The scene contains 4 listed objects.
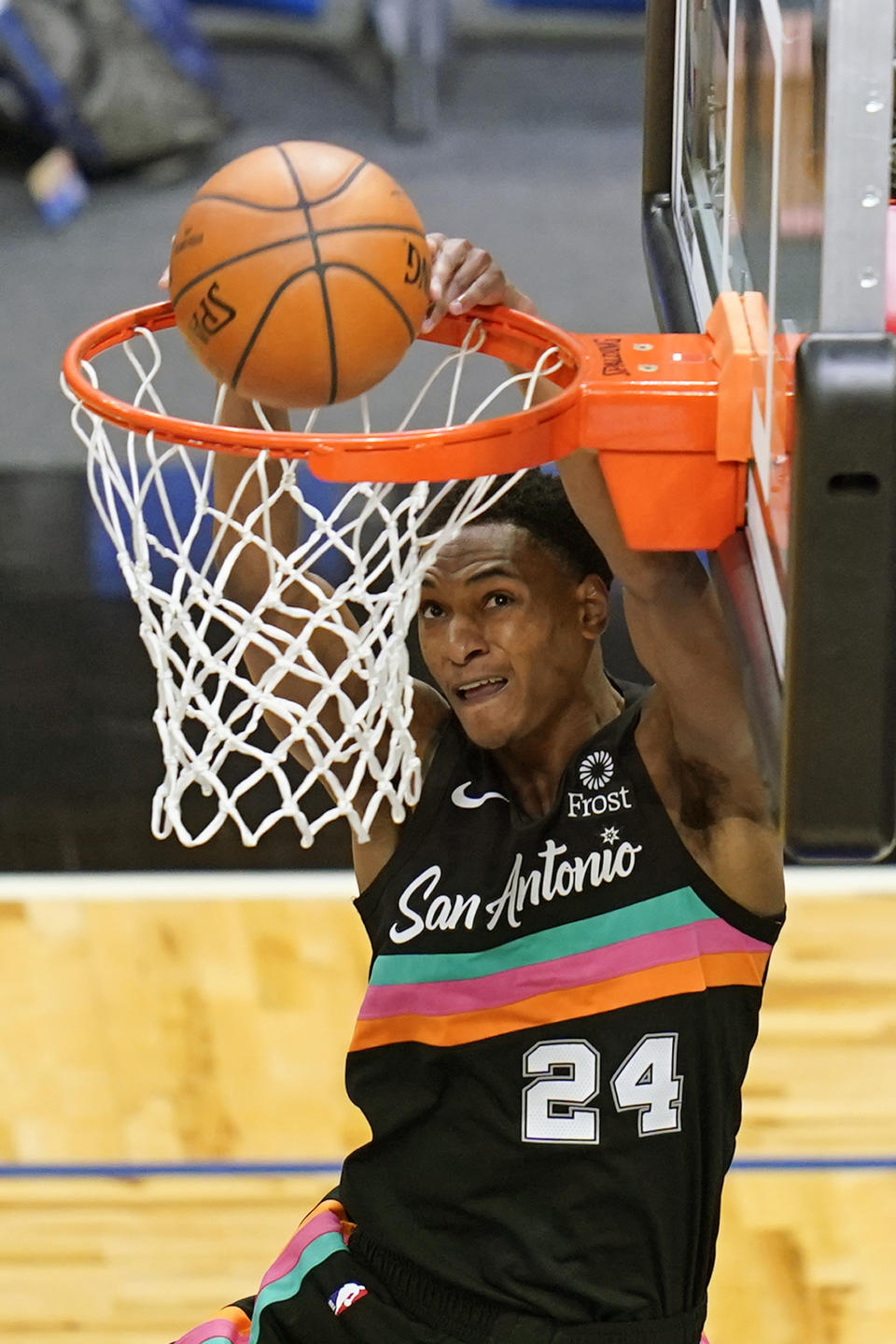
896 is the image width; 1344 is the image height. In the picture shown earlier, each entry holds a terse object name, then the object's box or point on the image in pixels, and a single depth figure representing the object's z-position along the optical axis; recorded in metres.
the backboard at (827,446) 10.82
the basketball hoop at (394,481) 11.19
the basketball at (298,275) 11.20
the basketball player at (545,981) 11.54
